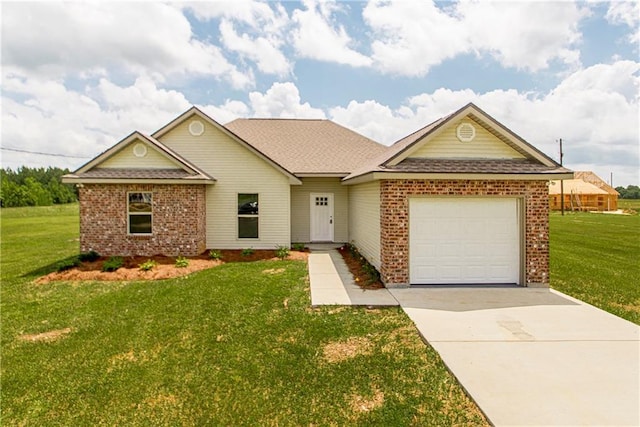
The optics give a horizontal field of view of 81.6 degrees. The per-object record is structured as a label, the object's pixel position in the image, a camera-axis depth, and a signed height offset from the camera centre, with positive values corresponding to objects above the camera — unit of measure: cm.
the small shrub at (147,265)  1125 -160
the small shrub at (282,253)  1346 -151
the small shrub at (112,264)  1123 -154
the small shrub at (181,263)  1174 -159
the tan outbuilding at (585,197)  4953 +147
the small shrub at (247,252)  1377 -149
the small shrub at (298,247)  1496 -144
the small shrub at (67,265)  1129 -156
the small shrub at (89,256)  1226 -141
